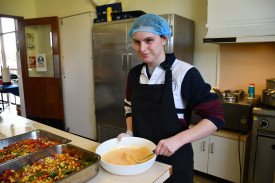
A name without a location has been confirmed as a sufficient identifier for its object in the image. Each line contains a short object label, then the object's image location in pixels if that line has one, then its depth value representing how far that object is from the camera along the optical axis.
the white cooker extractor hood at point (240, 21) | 2.04
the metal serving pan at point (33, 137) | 1.42
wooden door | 4.34
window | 8.61
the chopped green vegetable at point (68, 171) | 1.03
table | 4.55
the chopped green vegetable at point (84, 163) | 1.08
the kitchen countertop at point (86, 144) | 1.02
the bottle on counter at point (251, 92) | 2.34
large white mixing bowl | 0.99
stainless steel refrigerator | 2.66
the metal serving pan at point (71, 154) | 0.96
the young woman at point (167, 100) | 1.18
